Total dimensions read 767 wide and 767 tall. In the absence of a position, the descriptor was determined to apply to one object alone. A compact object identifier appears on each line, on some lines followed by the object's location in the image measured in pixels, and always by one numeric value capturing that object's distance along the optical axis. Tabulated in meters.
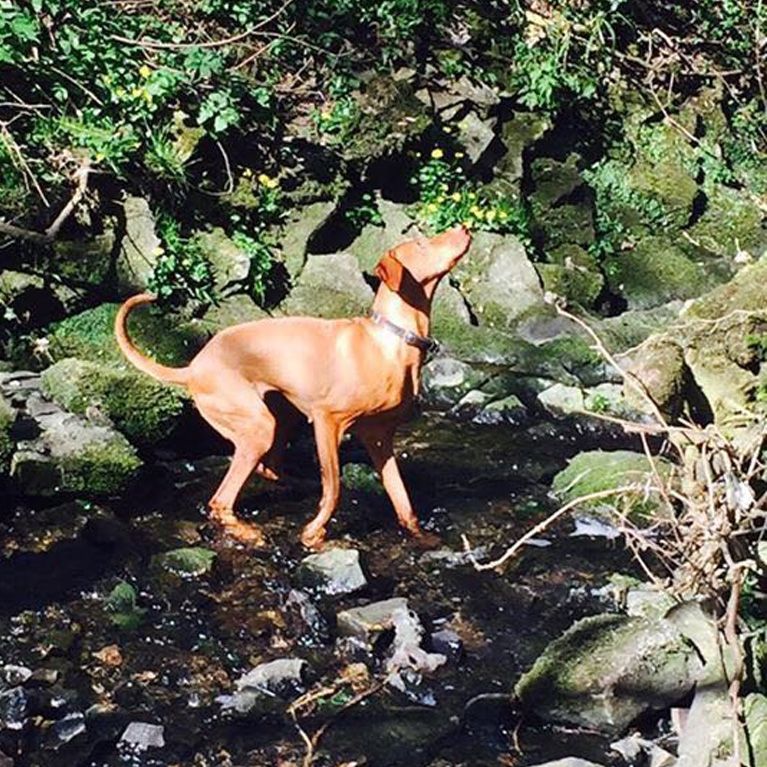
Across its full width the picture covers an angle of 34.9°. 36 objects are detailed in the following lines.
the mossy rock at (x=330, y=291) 8.87
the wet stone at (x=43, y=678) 4.45
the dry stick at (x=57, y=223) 7.99
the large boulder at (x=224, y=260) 8.74
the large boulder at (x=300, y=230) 9.16
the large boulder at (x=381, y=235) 9.64
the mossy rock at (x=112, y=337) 7.80
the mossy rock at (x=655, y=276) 10.69
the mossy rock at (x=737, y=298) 4.96
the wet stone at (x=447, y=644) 4.90
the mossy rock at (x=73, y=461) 6.02
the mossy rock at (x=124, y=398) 6.73
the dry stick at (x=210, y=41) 9.45
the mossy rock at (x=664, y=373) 4.78
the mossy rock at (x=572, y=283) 10.03
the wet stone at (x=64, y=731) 4.14
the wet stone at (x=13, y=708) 4.18
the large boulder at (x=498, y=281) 9.57
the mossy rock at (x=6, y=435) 6.01
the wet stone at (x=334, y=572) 5.33
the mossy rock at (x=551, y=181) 11.01
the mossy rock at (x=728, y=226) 11.62
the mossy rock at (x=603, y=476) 6.29
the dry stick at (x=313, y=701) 4.21
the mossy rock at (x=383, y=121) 10.10
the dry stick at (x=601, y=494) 3.38
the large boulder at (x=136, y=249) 8.45
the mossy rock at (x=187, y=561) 5.49
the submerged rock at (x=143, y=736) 4.17
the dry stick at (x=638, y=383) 3.45
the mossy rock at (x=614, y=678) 4.29
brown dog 5.64
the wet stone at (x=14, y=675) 4.39
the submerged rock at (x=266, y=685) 4.46
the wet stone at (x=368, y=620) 4.93
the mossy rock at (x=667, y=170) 11.78
